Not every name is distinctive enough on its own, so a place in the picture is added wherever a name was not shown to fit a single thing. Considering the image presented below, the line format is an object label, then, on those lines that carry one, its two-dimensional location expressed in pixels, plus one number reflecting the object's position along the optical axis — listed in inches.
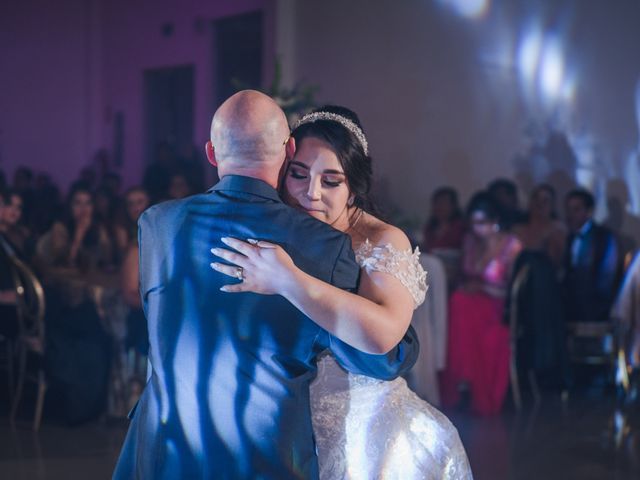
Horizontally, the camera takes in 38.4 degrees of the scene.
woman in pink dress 207.6
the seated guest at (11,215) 219.3
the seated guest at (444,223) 257.0
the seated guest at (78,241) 216.1
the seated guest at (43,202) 317.7
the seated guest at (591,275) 235.6
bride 78.1
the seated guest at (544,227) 249.3
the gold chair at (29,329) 183.3
